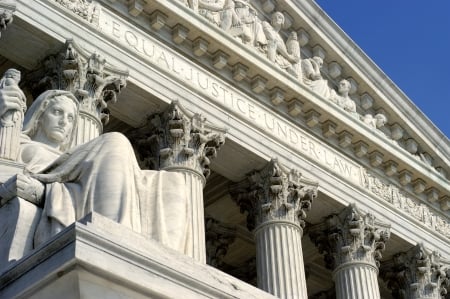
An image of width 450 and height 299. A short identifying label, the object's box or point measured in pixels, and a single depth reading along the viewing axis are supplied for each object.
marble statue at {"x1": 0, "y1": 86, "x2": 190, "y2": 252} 5.82
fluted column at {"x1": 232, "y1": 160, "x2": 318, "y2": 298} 19.17
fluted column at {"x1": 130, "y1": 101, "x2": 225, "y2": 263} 17.88
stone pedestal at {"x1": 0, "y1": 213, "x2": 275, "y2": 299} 4.56
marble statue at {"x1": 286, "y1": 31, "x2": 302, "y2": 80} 23.11
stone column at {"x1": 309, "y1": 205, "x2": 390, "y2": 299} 21.56
